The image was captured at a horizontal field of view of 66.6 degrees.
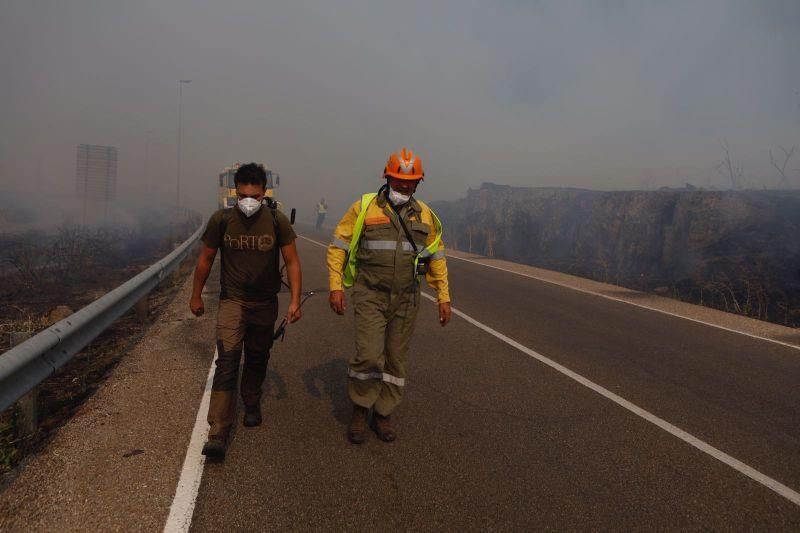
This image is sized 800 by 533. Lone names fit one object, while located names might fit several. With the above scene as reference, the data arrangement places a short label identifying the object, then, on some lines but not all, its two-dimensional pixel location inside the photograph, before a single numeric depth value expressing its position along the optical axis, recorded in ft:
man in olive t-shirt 13.30
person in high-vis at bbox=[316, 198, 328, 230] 122.21
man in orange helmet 14.06
